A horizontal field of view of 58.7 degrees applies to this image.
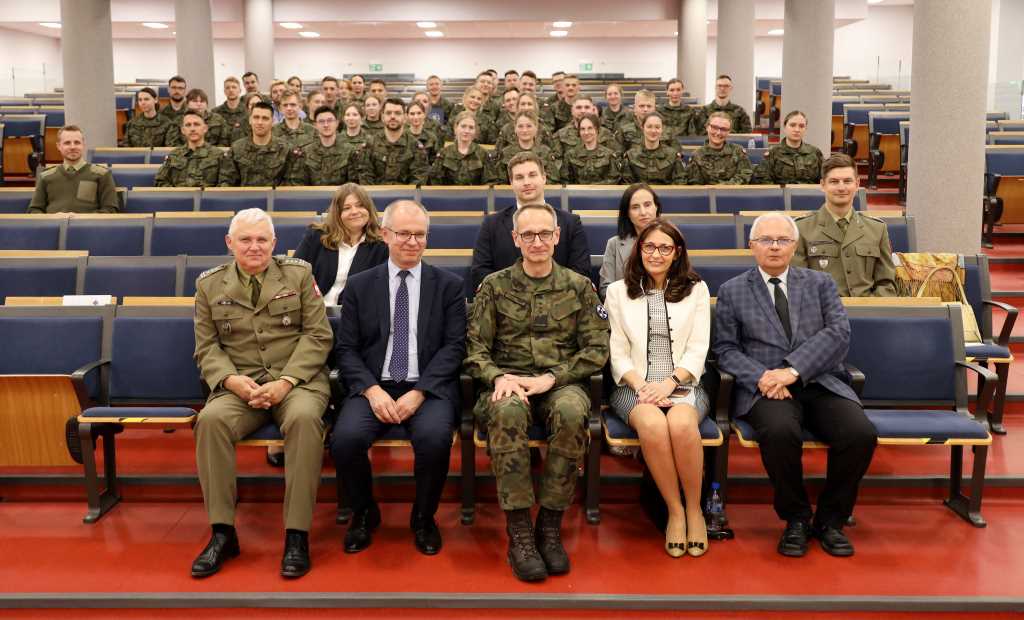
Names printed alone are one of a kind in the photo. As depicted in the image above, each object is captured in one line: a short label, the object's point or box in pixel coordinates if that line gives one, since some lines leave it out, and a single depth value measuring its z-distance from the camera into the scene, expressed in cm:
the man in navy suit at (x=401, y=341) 337
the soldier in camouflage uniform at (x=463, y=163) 691
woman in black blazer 424
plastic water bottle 339
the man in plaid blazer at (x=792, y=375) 326
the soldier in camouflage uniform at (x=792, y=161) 694
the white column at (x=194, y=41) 1180
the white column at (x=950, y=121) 532
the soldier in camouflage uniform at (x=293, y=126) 793
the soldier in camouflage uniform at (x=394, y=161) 724
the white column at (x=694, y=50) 1461
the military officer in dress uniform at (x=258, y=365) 320
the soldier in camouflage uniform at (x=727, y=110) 963
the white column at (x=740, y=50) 1236
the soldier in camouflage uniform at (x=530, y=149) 653
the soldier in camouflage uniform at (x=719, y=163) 698
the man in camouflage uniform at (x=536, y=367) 318
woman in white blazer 341
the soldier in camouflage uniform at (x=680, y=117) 995
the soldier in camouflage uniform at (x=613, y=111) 937
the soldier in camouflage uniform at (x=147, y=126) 954
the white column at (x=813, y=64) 895
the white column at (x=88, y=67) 922
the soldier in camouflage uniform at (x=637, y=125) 822
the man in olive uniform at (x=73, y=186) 630
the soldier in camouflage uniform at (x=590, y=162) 712
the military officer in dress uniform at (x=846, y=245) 444
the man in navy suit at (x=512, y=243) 429
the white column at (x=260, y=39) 1484
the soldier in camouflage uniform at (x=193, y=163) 706
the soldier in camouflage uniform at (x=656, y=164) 702
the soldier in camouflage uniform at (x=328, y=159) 719
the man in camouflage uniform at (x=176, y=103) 977
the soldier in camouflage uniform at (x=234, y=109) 973
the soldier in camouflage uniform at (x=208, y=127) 918
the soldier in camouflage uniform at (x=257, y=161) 702
